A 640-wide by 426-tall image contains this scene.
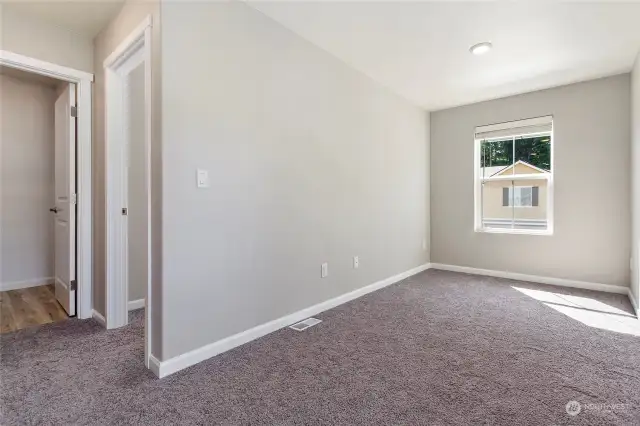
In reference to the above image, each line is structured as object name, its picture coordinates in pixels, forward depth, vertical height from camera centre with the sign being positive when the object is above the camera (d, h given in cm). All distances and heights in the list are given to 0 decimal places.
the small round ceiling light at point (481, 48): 289 +146
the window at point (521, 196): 419 +18
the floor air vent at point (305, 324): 259 -93
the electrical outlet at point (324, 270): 302 -56
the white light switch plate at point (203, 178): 205 +20
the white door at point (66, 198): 282 +11
